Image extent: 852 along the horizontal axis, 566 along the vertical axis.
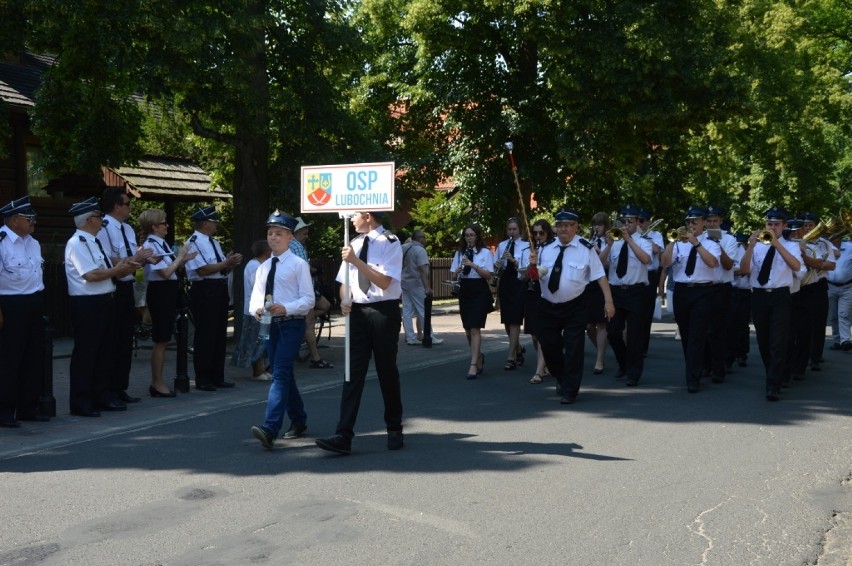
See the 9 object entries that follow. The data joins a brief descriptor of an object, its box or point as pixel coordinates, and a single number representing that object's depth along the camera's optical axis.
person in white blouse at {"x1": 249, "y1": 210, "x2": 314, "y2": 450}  7.78
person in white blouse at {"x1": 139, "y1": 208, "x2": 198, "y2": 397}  10.37
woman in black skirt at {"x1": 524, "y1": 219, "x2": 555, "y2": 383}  11.72
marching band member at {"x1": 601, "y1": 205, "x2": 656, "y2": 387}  11.48
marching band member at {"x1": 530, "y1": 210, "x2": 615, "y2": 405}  10.15
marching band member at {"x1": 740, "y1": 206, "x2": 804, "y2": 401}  10.38
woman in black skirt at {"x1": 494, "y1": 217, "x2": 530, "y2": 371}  12.70
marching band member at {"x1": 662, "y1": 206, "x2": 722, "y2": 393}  10.81
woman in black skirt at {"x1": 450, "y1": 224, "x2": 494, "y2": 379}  12.34
